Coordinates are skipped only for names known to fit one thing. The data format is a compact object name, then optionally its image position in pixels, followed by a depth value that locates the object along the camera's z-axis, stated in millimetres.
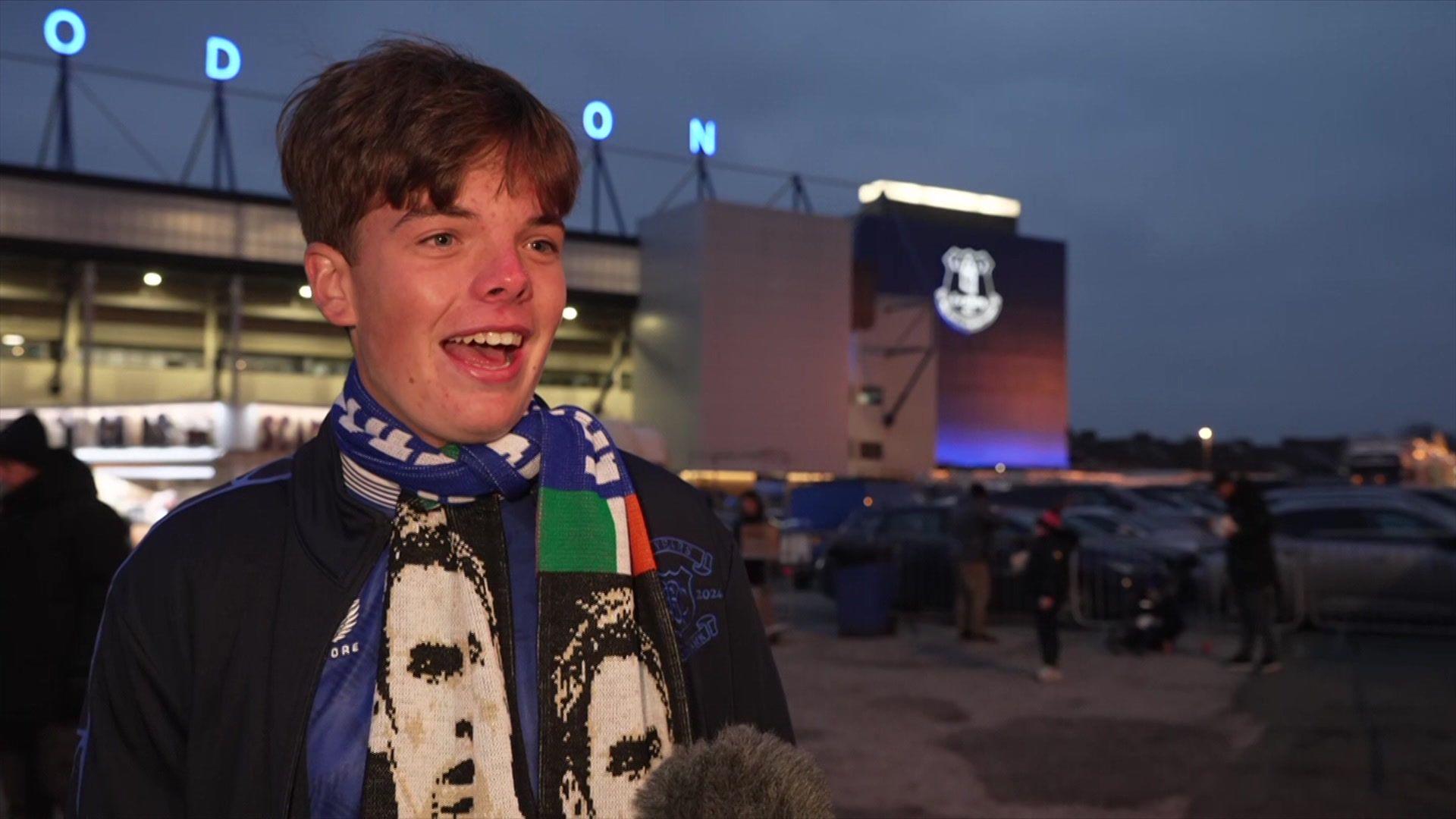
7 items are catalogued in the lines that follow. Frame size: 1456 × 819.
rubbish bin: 17156
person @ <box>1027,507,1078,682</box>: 12781
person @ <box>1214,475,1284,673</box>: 13273
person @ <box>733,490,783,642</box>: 14398
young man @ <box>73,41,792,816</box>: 1671
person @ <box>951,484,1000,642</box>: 15781
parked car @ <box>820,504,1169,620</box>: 18859
